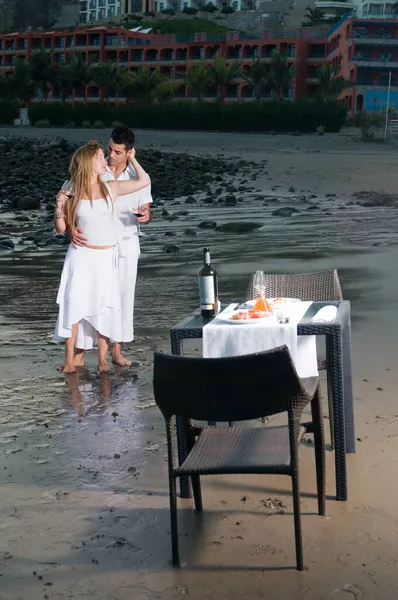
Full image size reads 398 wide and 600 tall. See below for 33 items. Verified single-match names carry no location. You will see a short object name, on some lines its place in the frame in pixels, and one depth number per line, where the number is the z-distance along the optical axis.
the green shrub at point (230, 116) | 81.94
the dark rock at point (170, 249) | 16.66
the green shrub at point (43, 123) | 99.56
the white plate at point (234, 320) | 5.62
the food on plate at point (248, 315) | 5.70
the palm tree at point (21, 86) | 137.12
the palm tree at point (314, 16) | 155.73
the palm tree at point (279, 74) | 119.00
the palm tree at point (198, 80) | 122.69
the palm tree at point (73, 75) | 139.25
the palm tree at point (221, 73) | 123.19
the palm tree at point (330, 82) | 113.07
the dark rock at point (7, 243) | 17.80
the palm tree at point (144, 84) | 120.03
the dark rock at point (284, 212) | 21.94
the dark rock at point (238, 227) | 19.55
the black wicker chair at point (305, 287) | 6.79
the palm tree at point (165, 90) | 112.93
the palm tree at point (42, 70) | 142.00
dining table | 5.53
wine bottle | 5.94
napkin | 5.65
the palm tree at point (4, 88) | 137.12
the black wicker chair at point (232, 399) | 4.61
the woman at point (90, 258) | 8.16
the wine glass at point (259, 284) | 6.18
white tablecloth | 5.52
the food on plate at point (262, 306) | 5.90
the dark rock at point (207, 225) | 20.30
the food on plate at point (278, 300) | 6.23
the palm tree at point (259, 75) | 119.00
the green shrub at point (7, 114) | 112.81
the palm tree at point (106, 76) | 137.12
